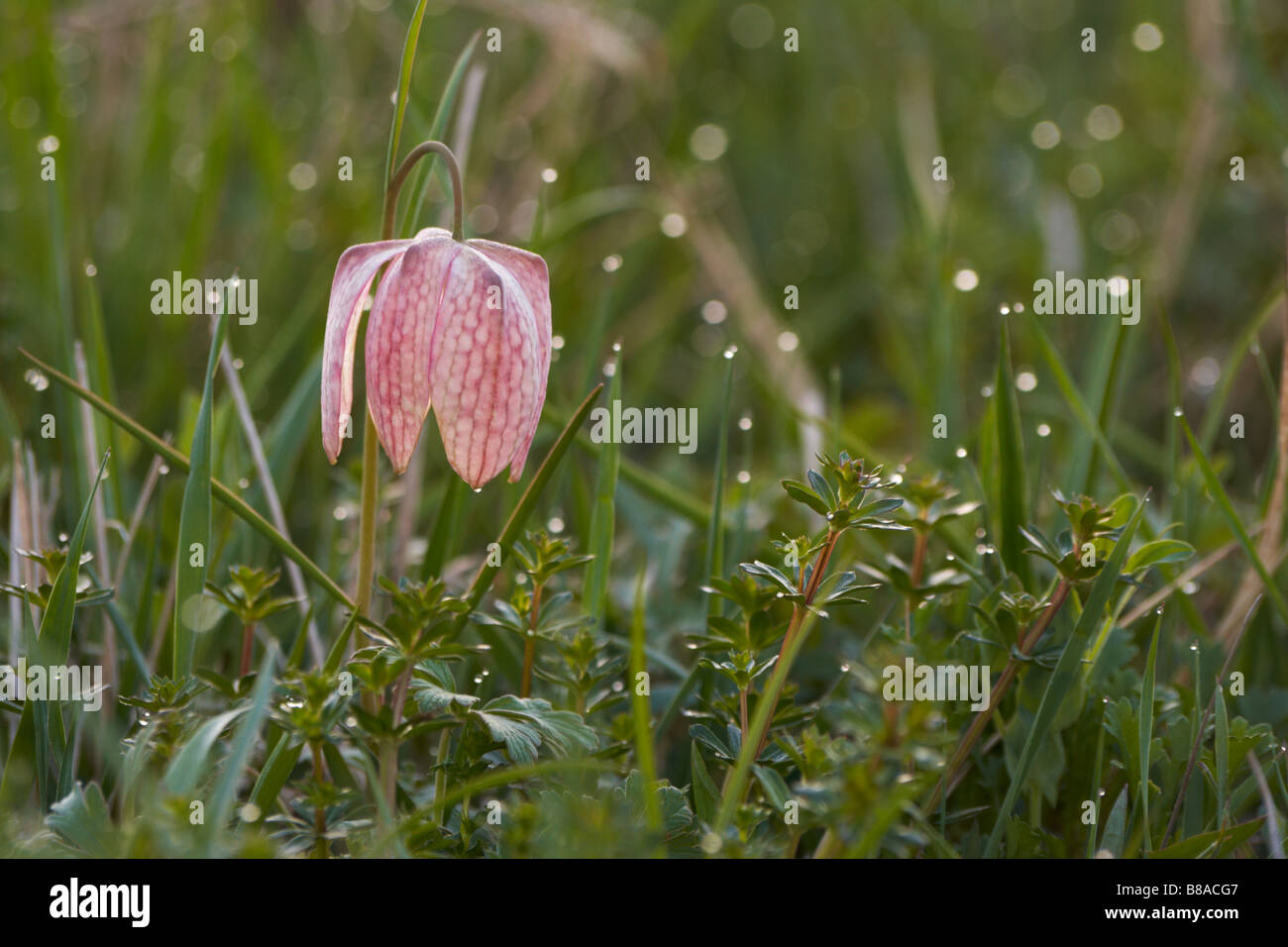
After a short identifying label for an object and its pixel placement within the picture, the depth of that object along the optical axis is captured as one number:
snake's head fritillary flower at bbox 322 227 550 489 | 0.51
